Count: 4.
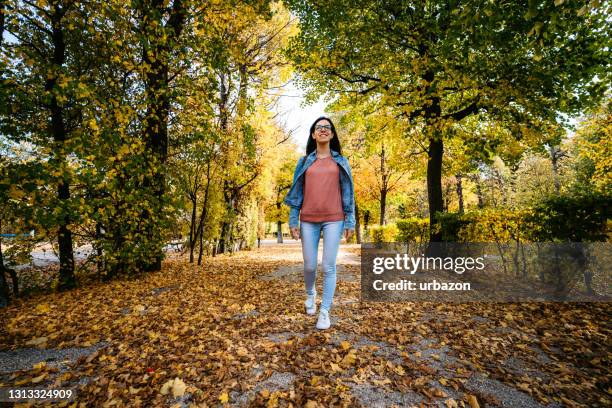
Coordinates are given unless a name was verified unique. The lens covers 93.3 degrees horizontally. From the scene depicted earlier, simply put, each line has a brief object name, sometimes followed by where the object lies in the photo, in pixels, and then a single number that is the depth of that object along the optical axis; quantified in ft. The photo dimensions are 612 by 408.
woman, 10.66
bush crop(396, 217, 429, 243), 32.89
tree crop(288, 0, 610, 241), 17.98
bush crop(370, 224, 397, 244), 49.70
